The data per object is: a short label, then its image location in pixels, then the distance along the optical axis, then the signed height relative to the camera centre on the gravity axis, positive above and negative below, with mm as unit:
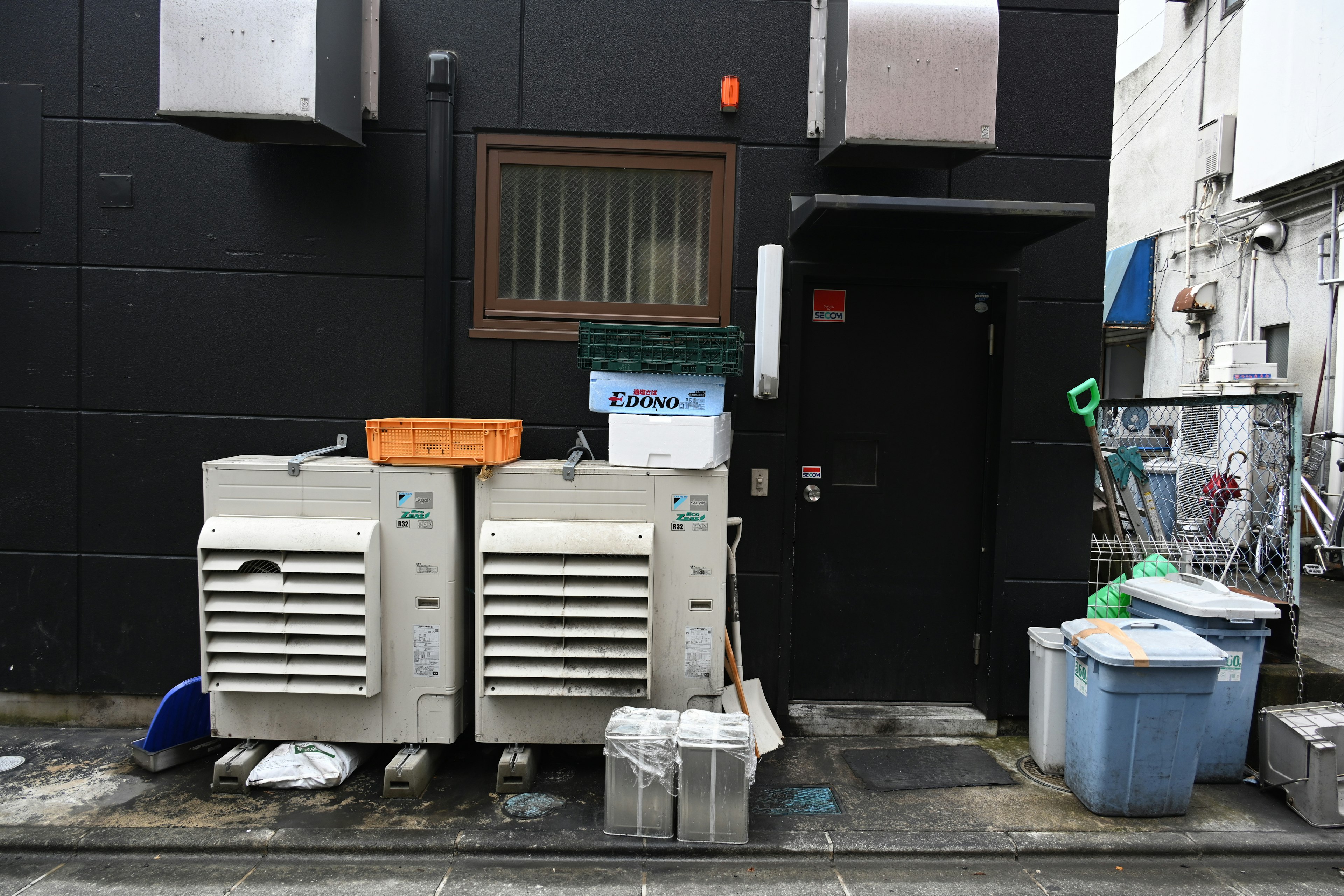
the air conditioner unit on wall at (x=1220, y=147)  9094 +3372
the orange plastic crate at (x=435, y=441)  3699 -161
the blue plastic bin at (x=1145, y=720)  3512 -1330
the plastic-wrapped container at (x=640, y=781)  3326 -1580
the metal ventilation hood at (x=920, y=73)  3906 +1764
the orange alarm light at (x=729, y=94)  4273 +1779
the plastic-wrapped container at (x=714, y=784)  3291 -1573
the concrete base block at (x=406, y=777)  3639 -1741
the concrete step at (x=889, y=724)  4477 -1744
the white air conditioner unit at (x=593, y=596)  3648 -876
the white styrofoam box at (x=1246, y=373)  7914 +612
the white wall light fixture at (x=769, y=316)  4160 +550
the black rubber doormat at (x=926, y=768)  3943 -1821
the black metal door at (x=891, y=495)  4539 -432
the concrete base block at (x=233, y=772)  3682 -1759
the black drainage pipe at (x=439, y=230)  4219 +980
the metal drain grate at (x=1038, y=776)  3939 -1819
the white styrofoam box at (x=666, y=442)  3742 -131
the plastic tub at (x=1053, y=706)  4047 -1462
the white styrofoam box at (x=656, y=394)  3791 +98
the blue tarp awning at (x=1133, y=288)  11031 +2035
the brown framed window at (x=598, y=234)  4367 +1021
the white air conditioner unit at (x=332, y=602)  3631 -935
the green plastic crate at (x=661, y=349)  3742 +316
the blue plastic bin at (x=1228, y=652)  3871 -1115
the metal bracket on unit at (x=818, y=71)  4297 +1929
